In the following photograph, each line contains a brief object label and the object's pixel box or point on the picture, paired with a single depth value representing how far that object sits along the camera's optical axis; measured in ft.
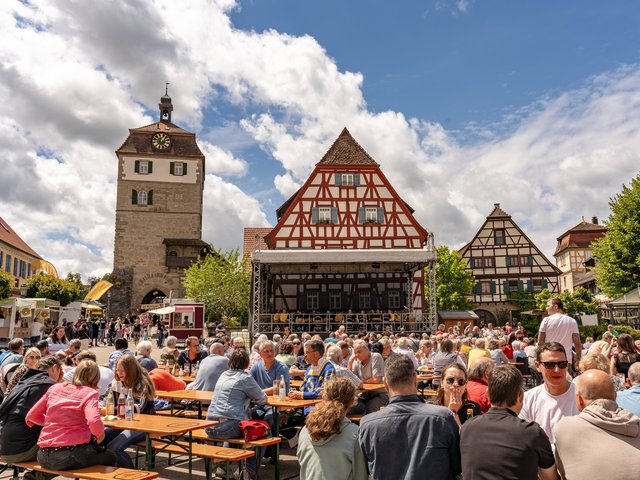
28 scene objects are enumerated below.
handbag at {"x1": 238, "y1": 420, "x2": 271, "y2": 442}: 18.52
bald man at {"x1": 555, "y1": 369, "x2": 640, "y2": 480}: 9.13
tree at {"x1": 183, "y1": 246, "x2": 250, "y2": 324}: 116.37
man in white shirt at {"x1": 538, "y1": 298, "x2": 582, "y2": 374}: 25.21
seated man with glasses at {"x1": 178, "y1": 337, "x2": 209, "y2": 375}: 33.96
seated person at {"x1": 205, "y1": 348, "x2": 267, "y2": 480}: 19.27
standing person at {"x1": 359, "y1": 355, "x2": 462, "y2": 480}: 10.84
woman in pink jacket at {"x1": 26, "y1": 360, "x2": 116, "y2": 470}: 15.61
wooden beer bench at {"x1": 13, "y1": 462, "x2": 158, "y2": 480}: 15.02
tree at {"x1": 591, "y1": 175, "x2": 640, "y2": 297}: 89.10
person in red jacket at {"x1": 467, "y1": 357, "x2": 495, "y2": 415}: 16.87
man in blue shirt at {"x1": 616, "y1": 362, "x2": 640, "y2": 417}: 15.72
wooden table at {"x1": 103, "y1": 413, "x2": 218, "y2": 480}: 16.69
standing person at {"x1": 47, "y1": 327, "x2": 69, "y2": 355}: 55.11
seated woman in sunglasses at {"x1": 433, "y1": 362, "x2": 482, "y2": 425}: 14.29
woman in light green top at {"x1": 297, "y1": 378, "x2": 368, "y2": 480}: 11.84
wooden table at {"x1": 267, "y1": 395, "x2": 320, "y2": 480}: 20.24
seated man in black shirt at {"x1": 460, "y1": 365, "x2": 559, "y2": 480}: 9.89
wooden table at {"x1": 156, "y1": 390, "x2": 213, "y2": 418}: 22.29
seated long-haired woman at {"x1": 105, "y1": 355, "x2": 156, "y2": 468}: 18.42
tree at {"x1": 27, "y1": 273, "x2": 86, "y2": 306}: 131.34
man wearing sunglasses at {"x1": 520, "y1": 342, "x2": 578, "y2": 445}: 13.10
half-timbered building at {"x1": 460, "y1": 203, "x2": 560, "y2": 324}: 143.02
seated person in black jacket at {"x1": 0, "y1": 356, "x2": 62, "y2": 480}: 17.26
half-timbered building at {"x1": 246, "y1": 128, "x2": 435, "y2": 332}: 90.63
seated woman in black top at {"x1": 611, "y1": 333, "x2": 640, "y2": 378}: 26.09
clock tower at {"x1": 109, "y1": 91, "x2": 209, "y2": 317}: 157.38
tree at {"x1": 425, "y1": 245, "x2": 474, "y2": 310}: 136.15
